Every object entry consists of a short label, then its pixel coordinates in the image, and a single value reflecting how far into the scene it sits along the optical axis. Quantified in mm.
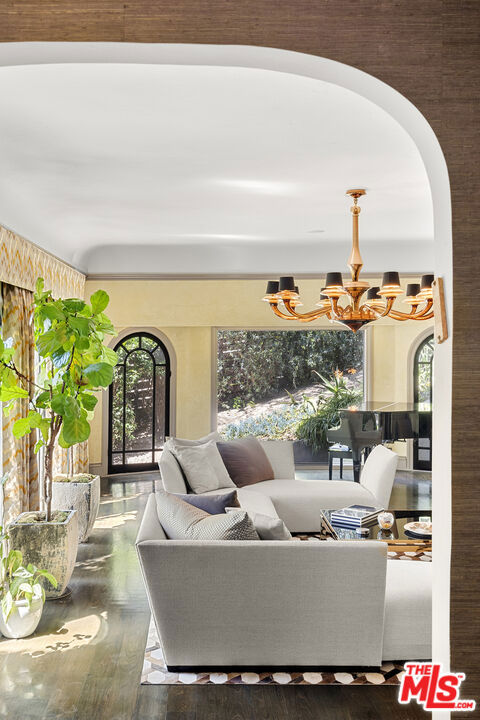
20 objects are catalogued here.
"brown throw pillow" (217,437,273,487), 5645
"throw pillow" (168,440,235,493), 5145
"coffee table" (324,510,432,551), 4020
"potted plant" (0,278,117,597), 4031
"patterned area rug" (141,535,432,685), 3078
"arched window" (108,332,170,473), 8383
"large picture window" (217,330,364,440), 8508
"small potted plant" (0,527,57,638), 3559
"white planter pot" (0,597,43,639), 3590
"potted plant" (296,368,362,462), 8562
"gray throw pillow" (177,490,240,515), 3576
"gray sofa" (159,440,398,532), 5055
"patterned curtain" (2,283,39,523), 4855
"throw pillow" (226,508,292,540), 3211
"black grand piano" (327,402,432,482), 6766
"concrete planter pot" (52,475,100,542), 5160
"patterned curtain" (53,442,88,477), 6336
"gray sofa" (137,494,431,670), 3045
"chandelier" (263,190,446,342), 4883
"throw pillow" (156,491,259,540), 3125
